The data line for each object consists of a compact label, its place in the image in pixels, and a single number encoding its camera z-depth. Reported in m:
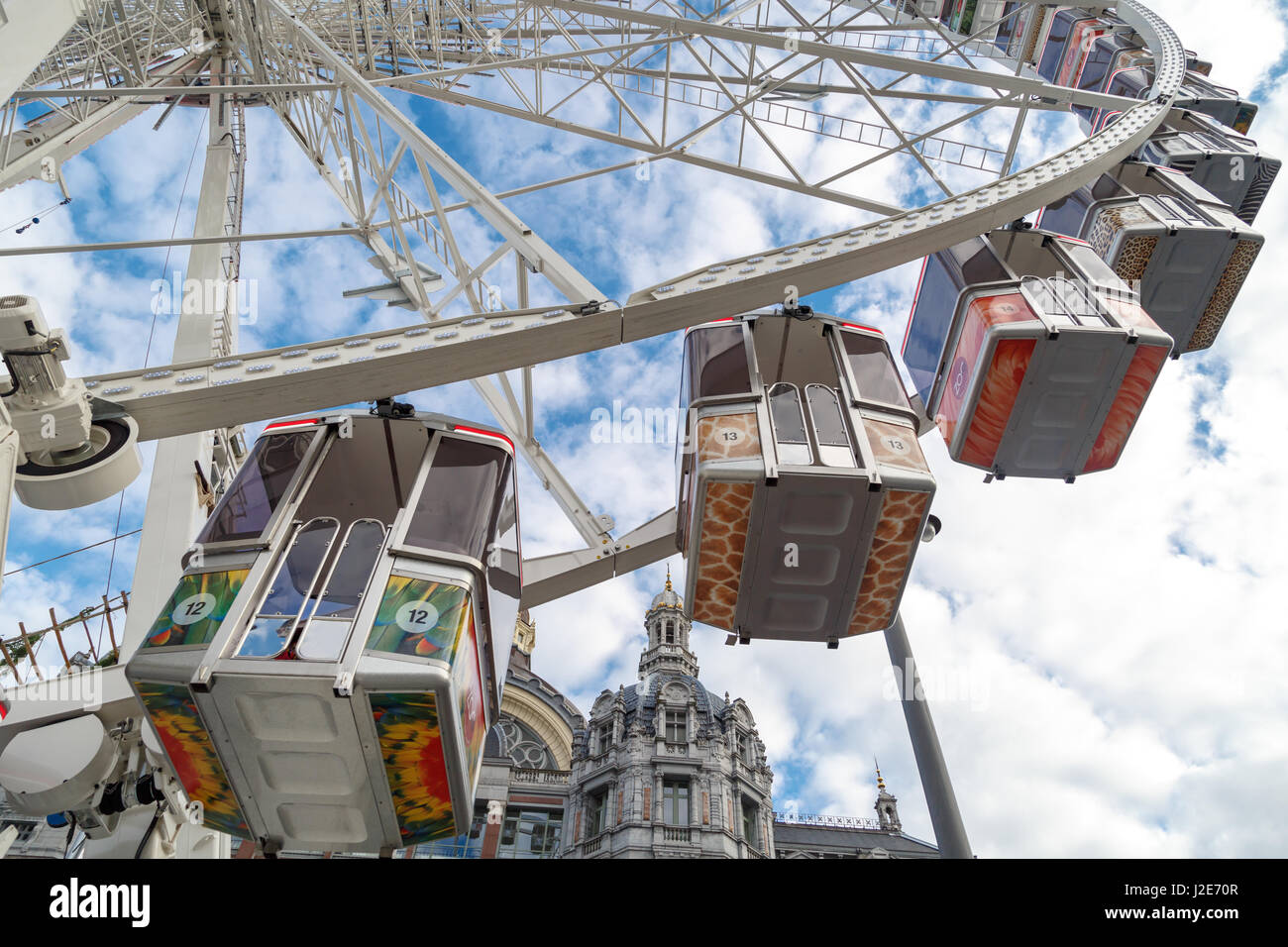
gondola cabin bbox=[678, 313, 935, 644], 8.01
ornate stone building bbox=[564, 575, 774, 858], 45.66
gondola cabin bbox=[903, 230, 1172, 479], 9.70
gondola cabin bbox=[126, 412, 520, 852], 6.44
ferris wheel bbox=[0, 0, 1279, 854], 6.64
